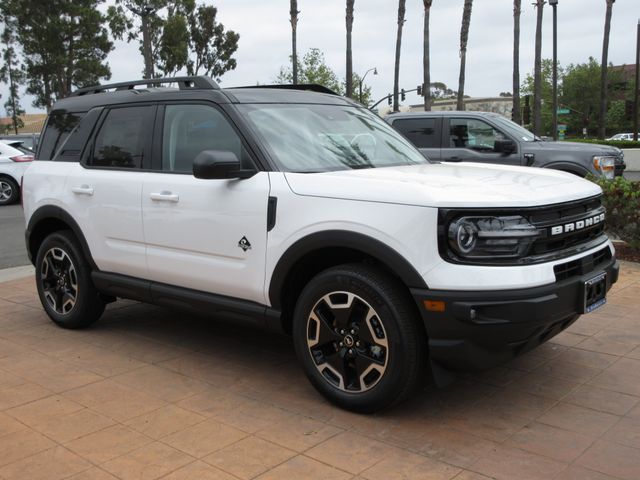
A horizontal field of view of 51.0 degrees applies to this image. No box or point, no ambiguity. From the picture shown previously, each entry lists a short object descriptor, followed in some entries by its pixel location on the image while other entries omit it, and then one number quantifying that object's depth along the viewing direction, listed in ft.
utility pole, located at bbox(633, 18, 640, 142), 108.27
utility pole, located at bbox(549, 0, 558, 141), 110.37
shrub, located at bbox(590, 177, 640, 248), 24.44
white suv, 10.66
